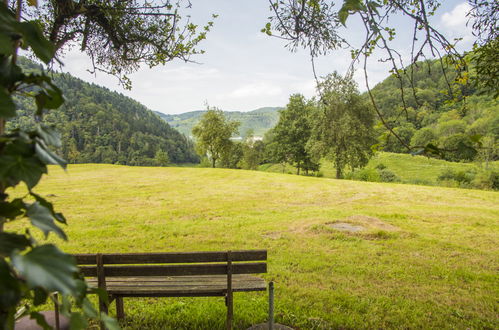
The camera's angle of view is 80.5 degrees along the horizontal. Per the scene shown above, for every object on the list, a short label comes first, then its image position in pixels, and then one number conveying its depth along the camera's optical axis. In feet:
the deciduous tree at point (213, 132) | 155.33
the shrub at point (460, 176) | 107.98
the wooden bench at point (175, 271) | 13.42
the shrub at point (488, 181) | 97.14
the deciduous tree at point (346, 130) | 93.04
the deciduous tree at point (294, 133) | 133.04
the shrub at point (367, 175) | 111.57
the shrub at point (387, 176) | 136.00
